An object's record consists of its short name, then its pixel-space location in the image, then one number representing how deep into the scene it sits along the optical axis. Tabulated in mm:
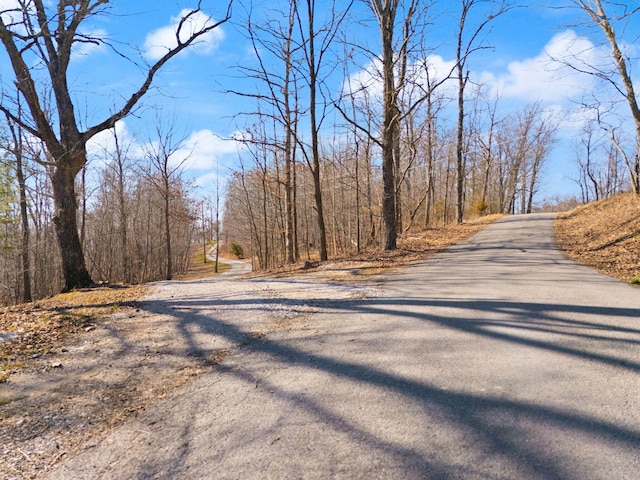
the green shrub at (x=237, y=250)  58344
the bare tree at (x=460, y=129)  18969
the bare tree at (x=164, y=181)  21516
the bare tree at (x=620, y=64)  12977
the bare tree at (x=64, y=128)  7566
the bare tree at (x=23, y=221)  19109
